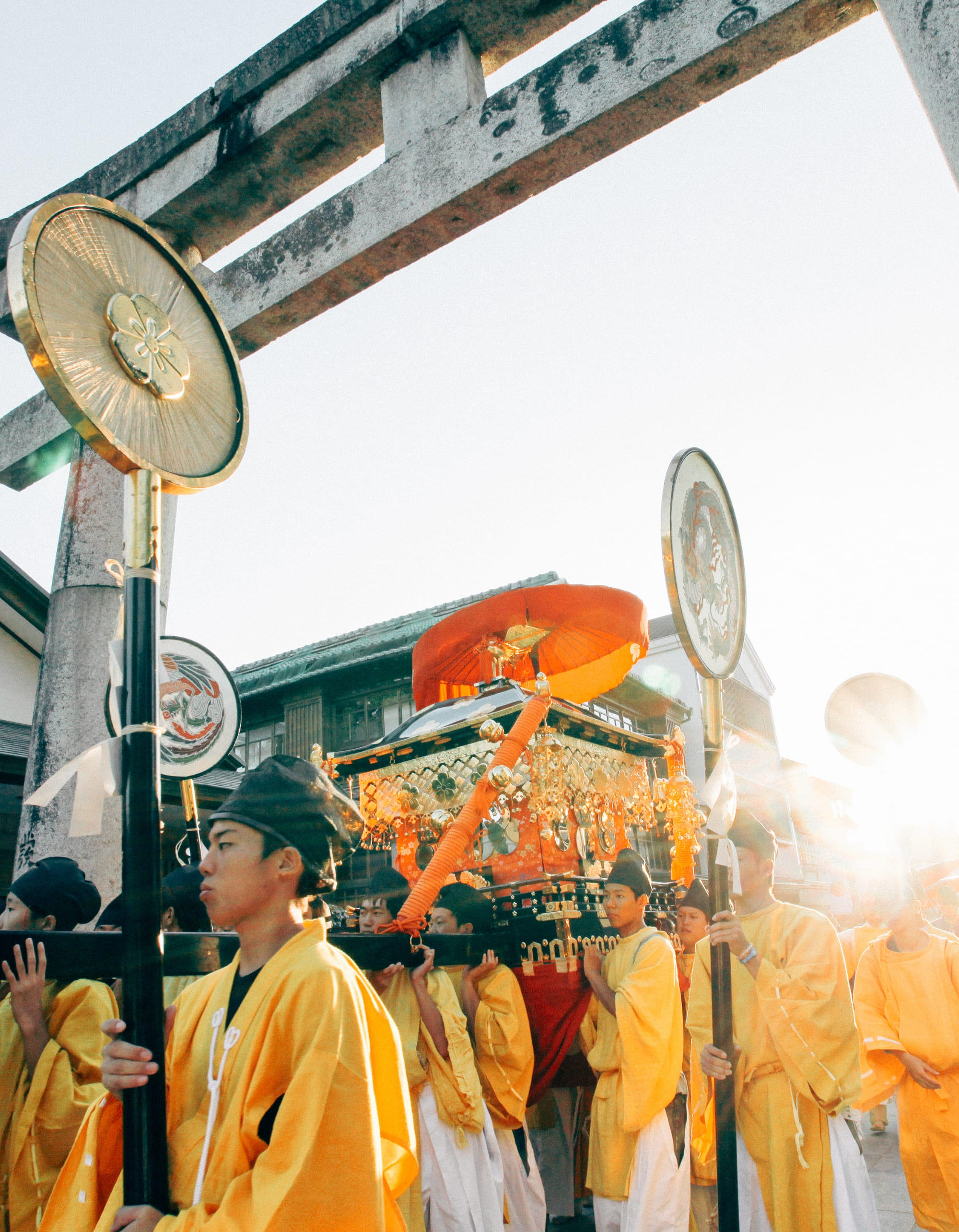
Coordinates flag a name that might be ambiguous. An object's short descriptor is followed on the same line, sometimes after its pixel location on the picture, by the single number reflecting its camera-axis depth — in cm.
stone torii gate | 479
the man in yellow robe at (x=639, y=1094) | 448
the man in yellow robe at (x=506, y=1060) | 483
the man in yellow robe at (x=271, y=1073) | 168
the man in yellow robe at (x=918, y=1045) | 464
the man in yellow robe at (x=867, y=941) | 711
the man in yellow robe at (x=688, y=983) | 459
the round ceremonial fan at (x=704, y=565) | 337
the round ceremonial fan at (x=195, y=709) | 451
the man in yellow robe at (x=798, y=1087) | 362
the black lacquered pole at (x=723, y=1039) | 298
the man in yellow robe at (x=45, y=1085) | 294
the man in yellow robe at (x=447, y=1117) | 443
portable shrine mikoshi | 523
